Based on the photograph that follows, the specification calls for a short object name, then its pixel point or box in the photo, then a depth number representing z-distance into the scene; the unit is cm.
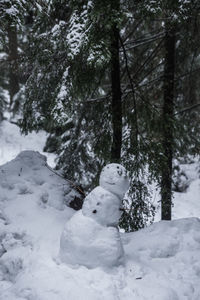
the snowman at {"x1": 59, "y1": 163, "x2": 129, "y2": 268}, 435
